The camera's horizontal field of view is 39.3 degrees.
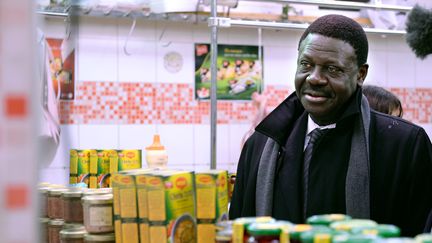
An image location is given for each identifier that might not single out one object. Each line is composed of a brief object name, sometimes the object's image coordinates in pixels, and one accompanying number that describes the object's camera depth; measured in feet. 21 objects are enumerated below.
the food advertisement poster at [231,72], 14.66
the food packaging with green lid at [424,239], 3.71
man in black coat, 6.56
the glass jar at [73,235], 5.68
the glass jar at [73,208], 5.99
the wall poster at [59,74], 12.46
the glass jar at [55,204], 6.34
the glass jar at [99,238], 5.49
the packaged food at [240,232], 4.26
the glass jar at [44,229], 6.48
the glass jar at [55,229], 6.26
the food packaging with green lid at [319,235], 3.78
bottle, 10.37
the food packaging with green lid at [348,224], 4.09
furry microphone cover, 6.63
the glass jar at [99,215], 5.54
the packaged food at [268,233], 4.07
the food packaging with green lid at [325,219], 4.42
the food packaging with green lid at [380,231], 3.89
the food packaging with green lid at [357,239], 3.62
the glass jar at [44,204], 6.63
